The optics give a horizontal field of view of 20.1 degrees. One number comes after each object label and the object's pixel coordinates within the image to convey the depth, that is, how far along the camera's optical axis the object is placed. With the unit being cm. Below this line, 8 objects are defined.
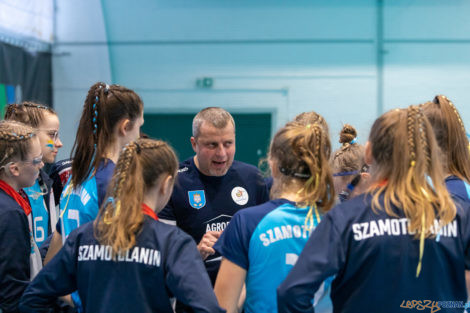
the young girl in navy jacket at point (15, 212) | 448
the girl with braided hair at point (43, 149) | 509
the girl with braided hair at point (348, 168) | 499
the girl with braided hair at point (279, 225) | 440
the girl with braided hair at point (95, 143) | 461
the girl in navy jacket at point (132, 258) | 430
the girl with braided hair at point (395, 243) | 424
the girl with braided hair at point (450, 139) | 461
